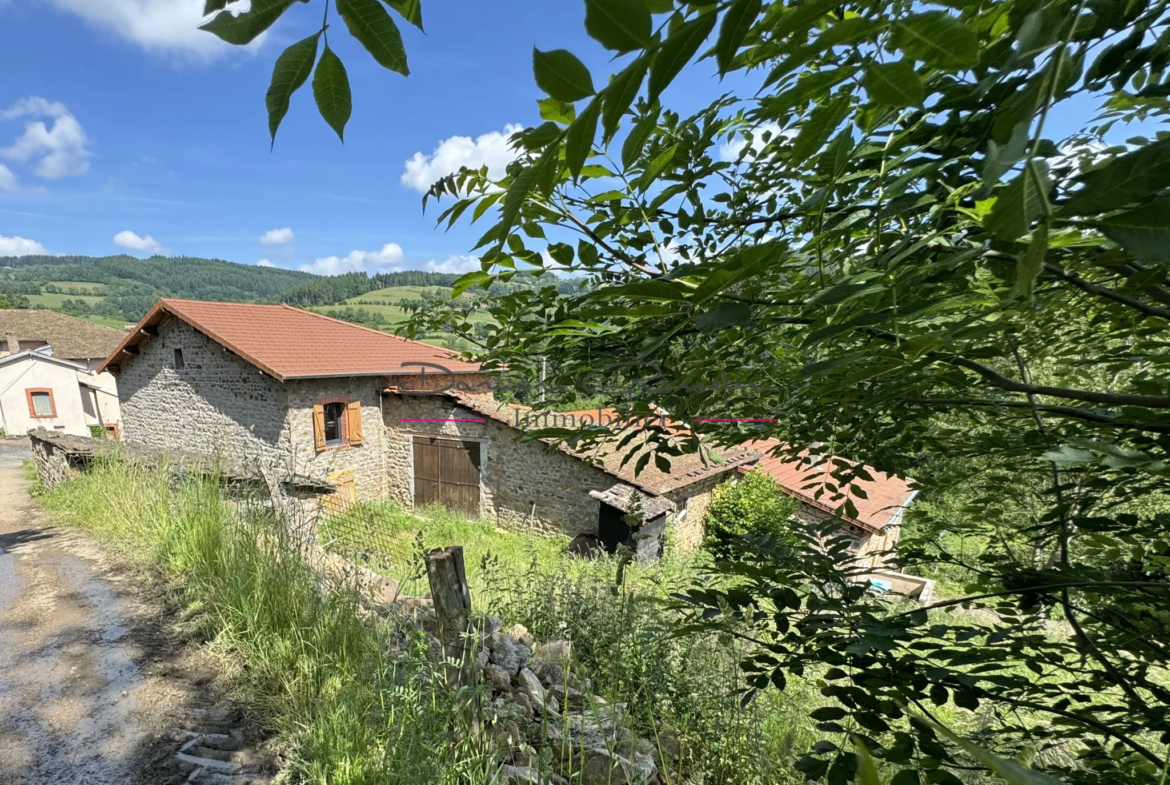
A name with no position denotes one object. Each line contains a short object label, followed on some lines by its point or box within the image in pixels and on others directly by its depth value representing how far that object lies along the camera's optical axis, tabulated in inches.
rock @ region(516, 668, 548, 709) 113.6
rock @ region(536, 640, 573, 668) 138.6
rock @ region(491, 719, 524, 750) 87.8
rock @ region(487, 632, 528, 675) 127.5
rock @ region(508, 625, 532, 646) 150.1
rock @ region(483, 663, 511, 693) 116.7
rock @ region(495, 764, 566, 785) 77.9
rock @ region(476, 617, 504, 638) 136.9
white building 807.1
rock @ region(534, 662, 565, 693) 129.1
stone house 422.6
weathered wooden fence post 93.0
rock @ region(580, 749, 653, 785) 90.8
